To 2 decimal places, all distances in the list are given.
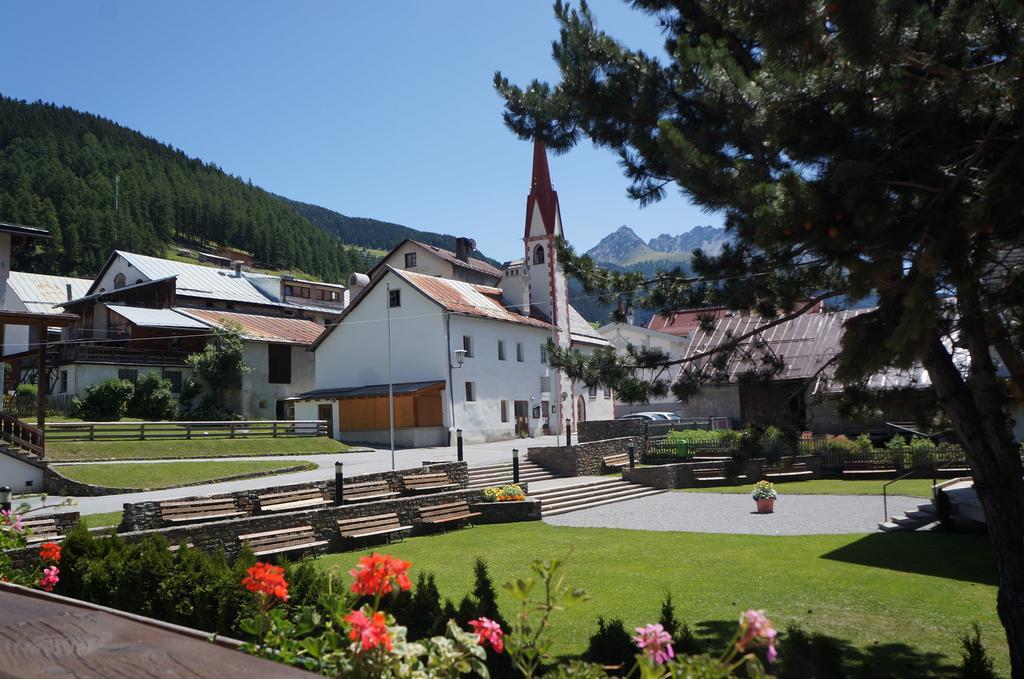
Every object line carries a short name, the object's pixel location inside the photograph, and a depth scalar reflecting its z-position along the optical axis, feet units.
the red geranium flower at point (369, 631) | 6.64
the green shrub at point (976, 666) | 14.97
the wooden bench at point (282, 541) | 48.06
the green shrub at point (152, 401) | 133.59
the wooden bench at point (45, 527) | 41.14
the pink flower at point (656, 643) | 6.73
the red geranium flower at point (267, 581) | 9.87
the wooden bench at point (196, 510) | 50.98
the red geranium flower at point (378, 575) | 8.04
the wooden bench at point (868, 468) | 86.53
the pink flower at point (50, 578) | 20.07
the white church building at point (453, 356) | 128.36
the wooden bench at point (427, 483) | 68.44
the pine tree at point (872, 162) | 14.60
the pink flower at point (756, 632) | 6.43
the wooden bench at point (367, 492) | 63.41
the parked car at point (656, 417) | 148.56
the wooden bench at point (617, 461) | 99.50
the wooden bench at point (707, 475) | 91.28
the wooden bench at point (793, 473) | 89.20
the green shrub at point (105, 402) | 129.08
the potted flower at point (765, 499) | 65.46
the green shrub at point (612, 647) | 17.02
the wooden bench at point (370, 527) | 54.54
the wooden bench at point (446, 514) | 61.36
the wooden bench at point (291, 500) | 57.41
